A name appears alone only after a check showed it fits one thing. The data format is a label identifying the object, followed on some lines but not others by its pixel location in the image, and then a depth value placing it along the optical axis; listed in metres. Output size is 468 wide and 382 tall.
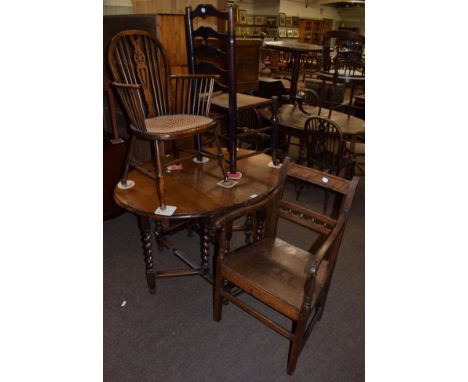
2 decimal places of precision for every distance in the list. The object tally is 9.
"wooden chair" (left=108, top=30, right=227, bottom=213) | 1.57
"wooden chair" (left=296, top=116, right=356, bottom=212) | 2.93
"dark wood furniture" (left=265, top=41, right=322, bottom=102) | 3.14
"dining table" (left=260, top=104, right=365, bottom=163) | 3.23
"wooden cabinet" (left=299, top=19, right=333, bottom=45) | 12.26
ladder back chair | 1.66
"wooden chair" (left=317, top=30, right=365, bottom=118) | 3.10
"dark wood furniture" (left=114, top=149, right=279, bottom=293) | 1.65
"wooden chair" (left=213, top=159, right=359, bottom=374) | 1.42
